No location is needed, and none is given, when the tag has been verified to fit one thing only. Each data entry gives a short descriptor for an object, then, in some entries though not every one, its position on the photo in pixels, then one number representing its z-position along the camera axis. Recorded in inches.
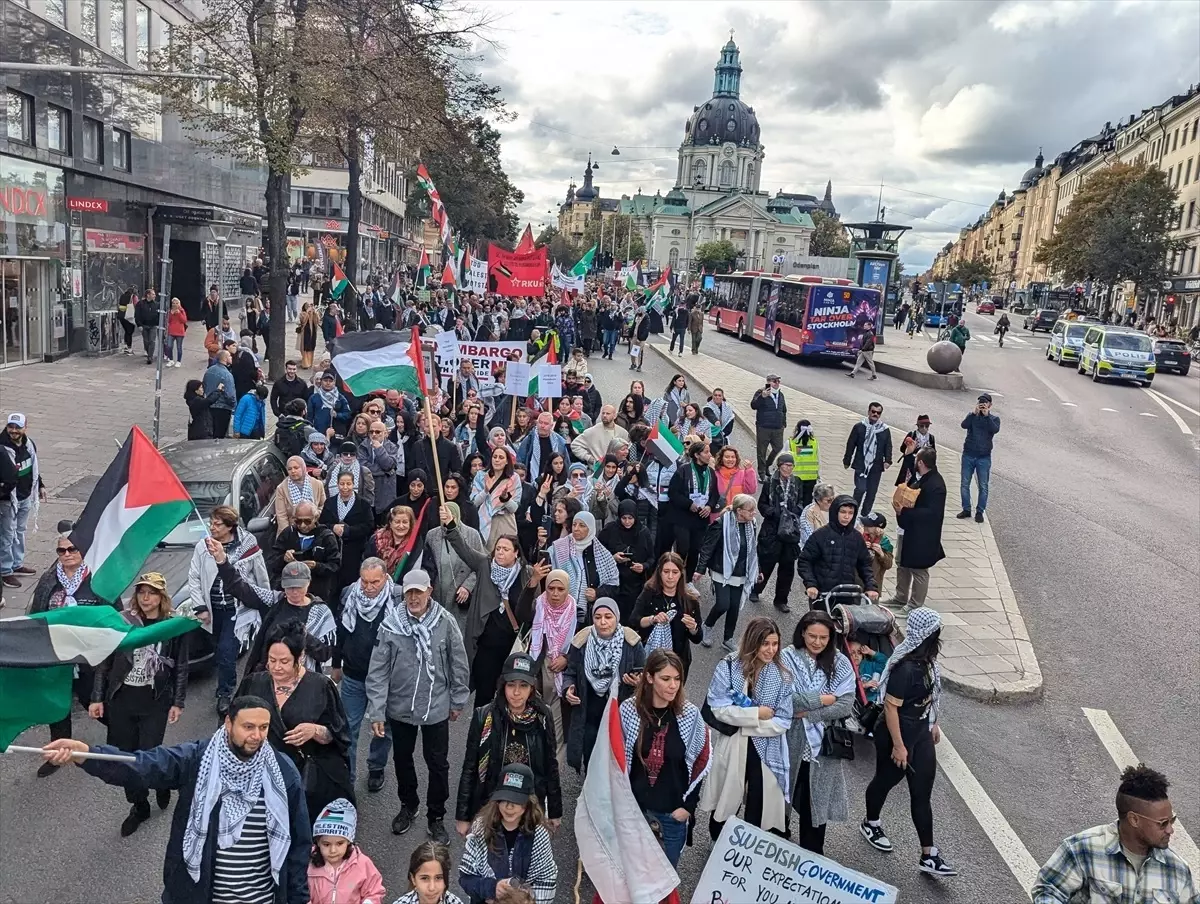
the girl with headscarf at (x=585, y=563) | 280.8
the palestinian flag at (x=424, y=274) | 1331.3
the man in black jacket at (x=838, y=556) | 317.1
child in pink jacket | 165.8
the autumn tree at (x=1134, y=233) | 2188.7
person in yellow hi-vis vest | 455.8
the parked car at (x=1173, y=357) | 1478.8
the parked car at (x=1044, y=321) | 2379.4
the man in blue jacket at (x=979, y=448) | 518.6
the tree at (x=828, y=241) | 4697.3
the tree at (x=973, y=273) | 4397.1
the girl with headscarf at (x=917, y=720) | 212.1
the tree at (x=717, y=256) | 4456.2
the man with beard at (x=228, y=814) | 156.7
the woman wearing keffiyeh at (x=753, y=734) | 201.3
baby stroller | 261.9
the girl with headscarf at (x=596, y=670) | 231.0
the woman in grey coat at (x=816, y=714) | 210.5
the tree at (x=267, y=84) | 761.0
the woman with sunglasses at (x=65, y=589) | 243.9
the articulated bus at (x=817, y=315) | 1266.0
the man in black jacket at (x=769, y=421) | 550.9
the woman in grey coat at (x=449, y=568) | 279.0
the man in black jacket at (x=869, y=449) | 491.2
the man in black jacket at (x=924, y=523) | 372.2
